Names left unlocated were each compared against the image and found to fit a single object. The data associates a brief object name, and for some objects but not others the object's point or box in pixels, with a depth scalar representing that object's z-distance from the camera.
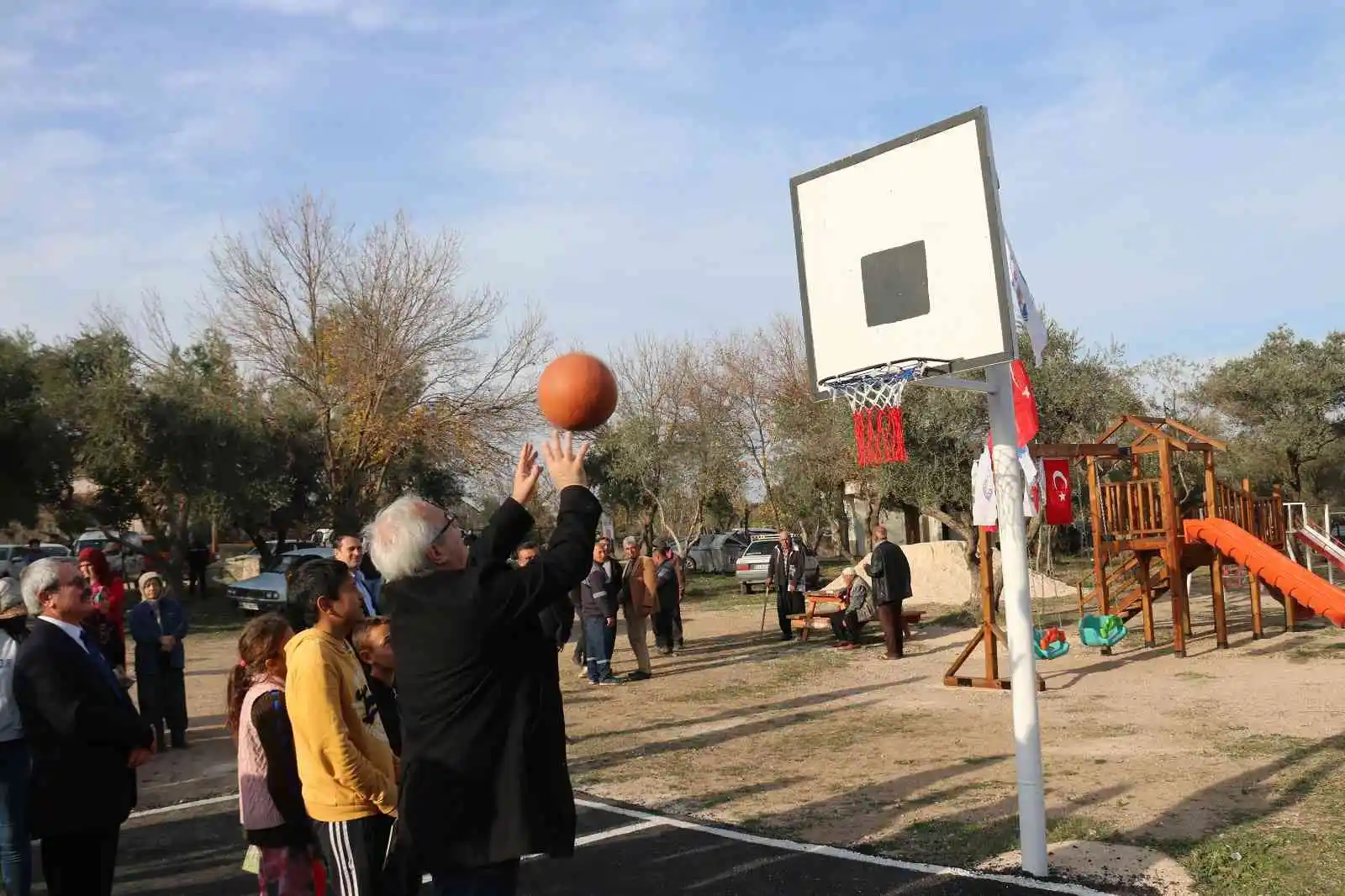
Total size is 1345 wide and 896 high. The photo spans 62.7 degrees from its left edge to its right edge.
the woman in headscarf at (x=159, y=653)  9.43
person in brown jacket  14.02
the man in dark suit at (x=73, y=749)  4.14
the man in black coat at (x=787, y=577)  17.69
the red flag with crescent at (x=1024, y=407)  6.99
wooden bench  16.67
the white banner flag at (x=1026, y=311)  5.93
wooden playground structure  14.47
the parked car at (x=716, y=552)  37.28
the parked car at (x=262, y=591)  23.70
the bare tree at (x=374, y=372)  27.58
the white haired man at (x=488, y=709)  2.94
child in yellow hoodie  3.59
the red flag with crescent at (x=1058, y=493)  12.65
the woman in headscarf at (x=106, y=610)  8.65
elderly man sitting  16.12
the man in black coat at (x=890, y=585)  14.27
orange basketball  3.79
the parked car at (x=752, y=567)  29.02
